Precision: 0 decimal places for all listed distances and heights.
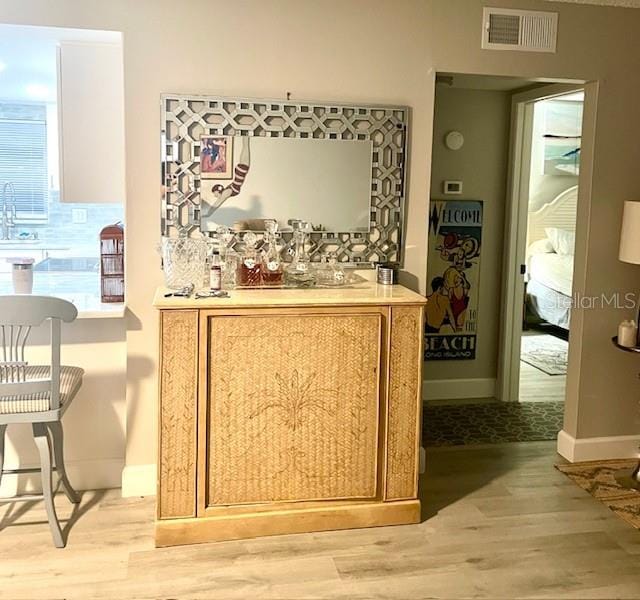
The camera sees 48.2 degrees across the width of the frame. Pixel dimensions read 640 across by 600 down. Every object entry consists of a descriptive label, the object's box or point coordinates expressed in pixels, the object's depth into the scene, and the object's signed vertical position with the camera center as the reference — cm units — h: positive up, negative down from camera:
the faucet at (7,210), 401 -5
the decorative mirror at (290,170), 328 +17
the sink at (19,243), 402 -24
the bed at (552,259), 702 -45
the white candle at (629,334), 362 -59
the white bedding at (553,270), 698 -56
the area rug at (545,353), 630 -132
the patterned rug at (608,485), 335 -135
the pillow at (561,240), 750 -26
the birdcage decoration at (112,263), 339 -28
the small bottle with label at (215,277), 309 -31
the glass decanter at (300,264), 333 -26
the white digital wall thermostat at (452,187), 493 +17
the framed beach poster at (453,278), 498 -46
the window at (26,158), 399 +24
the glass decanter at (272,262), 324 -25
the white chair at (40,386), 269 -73
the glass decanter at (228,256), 328 -23
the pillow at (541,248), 776 -36
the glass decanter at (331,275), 334 -31
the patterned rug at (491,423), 431 -133
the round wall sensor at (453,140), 483 +48
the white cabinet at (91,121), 330 +38
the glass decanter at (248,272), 321 -29
